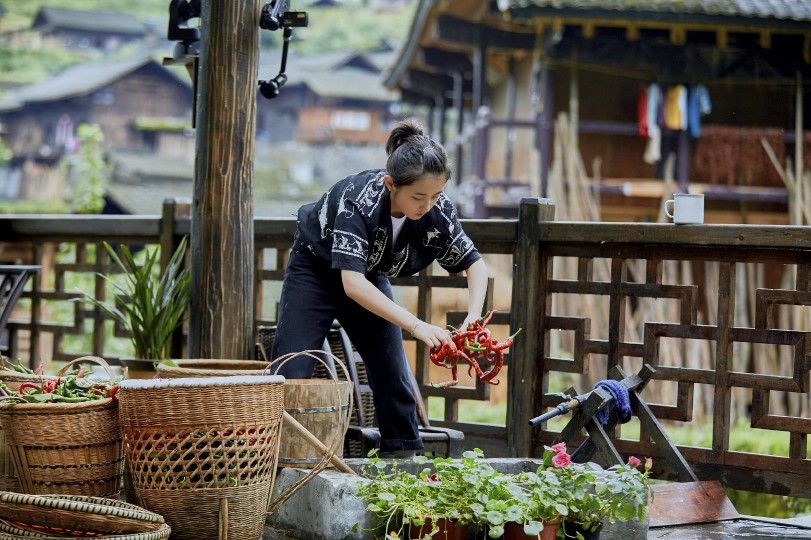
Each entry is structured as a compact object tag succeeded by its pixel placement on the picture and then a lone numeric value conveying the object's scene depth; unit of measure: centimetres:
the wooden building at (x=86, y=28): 6141
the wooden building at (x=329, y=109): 4641
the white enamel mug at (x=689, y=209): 476
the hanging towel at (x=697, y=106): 1357
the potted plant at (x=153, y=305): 577
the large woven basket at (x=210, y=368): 421
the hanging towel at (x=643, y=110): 1358
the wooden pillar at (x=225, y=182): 510
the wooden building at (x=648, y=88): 1245
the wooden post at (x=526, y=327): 522
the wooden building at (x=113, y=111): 4453
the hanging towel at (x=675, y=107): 1354
